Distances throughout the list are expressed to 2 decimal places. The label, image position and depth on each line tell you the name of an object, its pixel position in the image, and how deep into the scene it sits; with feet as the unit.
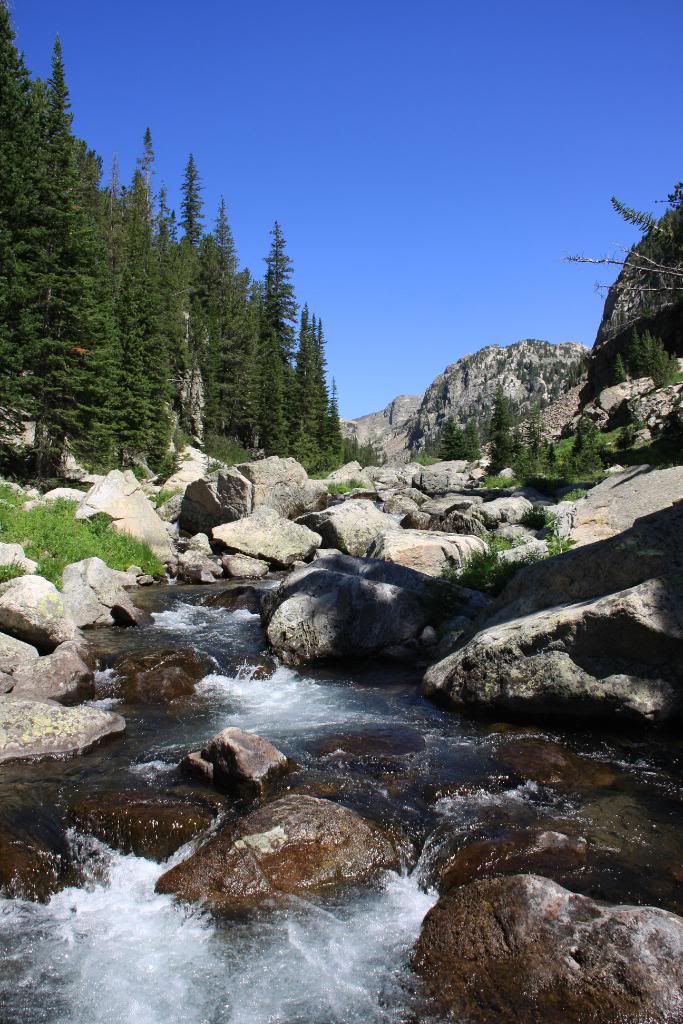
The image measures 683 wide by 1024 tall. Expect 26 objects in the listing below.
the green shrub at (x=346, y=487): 124.86
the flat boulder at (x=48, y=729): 23.98
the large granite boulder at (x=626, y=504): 39.18
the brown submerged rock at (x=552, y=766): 21.65
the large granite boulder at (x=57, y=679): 29.58
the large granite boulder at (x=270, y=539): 67.97
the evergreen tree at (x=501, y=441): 169.99
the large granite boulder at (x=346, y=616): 36.63
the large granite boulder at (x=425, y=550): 47.03
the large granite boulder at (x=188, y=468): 116.98
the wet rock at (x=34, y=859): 17.02
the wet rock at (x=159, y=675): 31.60
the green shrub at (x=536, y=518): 63.26
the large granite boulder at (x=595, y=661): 24.35
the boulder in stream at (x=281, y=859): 16.57
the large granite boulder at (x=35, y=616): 34.96
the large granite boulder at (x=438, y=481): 132.47
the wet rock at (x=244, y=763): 20.80
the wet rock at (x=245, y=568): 64.03
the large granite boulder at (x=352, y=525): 65.21
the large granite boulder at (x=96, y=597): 44.04
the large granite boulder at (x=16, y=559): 42.45
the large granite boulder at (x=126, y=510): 65.00
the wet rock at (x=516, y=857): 16.56
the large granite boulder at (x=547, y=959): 12.06
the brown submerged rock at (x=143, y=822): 18.62
